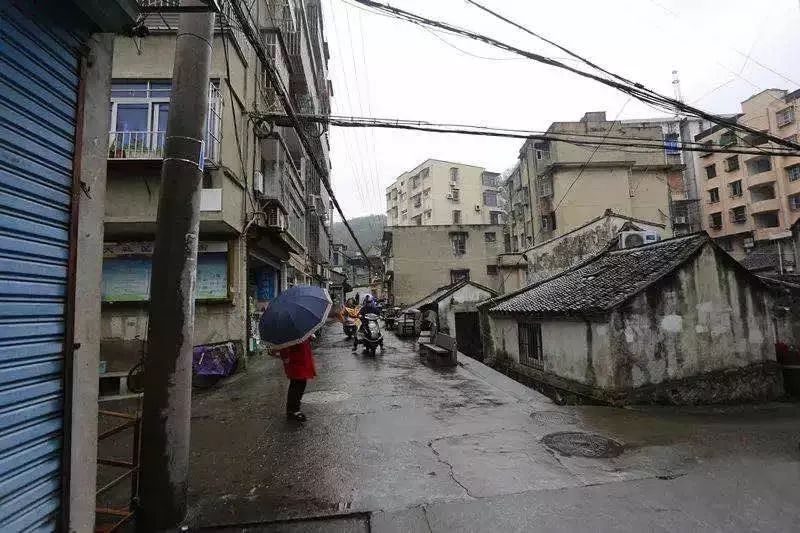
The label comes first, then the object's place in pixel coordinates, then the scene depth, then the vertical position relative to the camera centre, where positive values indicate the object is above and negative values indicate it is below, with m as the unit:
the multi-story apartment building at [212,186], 9.55 +3.26
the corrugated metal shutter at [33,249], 2.38 +0.43
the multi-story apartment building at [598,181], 34.38 +10.16
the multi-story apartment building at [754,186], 38.09 +11.00
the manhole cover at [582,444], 4.80 -1.86
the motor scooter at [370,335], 13.06 -0.99
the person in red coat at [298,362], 5.79 -0.80
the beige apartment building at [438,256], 37.94 +4.43
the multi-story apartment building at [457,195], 58.34 +15.87
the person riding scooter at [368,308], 14.08 -0.11
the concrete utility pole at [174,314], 3.18 -0.02
